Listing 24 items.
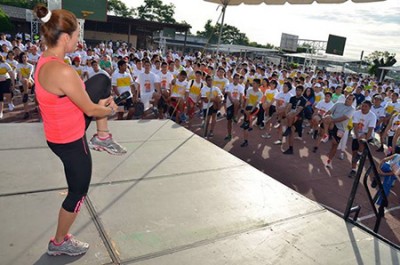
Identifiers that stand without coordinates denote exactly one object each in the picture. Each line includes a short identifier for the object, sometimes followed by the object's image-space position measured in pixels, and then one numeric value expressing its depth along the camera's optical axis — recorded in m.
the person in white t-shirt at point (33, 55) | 10.45
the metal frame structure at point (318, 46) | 34.16
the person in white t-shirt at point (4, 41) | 14.05
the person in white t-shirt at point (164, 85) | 8.57
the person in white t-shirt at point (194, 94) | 8.36
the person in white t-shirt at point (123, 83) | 7.89
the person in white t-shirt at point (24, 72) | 8.20
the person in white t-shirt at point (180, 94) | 8.32
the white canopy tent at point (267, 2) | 5.95
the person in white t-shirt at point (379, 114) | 8.88
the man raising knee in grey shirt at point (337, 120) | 6.81
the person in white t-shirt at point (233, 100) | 7.83
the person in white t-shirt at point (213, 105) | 7.85
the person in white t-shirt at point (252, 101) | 8.33
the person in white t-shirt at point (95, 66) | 9.14
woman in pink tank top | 1.83
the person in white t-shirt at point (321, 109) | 8.50
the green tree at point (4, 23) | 27.14
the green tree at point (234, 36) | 94.75
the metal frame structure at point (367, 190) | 3.44
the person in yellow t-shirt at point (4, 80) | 7.13
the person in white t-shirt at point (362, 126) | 6.75
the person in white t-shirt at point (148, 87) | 8.39
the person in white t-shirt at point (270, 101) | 9.21
